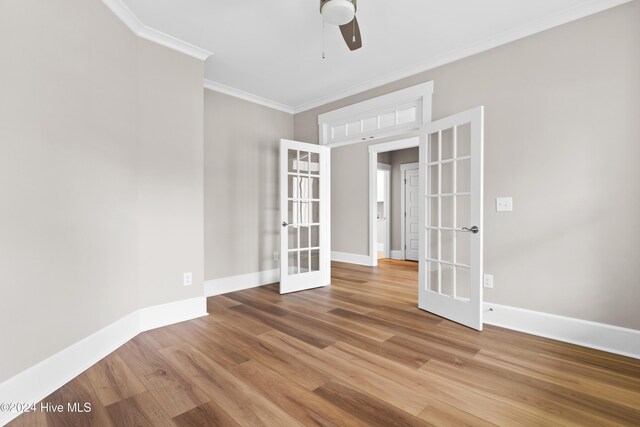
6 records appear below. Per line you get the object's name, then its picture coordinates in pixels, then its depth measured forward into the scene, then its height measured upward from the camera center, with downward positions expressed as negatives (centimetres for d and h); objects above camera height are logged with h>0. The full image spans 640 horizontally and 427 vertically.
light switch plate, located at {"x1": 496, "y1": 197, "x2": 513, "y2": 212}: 278 +6
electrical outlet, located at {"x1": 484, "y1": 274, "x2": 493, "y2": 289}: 289 -68
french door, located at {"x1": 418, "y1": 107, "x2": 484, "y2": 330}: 271 -7
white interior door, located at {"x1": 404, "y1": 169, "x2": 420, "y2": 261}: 691 -6
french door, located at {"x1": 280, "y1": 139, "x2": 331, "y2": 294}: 393 -7
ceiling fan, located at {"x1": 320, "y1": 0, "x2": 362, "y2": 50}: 174 +118
